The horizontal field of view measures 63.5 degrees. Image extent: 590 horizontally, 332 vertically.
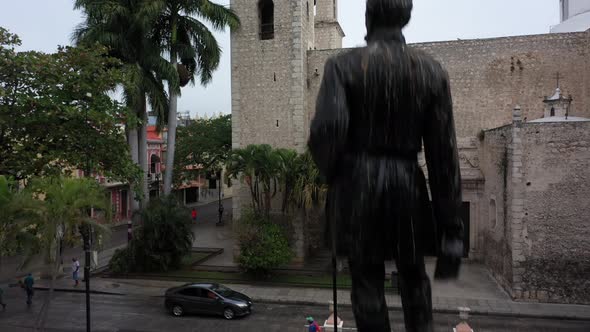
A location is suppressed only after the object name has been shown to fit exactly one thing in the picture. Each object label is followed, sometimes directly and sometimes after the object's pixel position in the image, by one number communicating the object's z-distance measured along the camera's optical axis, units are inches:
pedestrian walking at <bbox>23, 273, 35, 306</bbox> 639.8
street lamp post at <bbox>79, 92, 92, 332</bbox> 450.0
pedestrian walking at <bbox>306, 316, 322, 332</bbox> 463.8
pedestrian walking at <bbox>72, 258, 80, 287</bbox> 759.7
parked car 598.2
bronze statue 129.3
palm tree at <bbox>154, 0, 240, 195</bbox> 880.9
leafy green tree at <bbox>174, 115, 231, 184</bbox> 1337.4
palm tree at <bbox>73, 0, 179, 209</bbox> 818.8
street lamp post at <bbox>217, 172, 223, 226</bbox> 1384.4
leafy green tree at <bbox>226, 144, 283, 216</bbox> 766.5
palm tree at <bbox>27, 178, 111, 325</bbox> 402.6
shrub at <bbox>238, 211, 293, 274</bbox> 732.7
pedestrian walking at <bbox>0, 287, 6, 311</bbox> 621.3
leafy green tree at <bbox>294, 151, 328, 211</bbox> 756.0
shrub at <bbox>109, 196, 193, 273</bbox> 770.2
